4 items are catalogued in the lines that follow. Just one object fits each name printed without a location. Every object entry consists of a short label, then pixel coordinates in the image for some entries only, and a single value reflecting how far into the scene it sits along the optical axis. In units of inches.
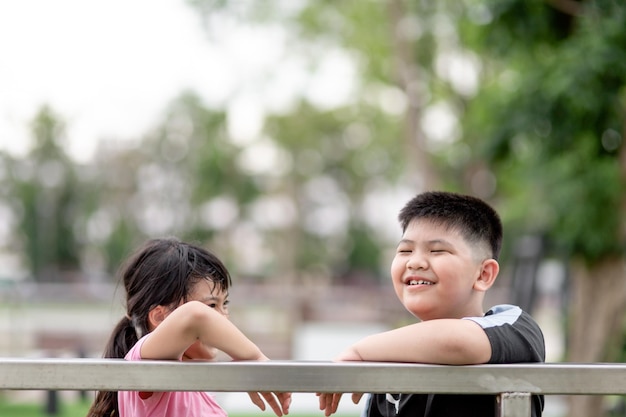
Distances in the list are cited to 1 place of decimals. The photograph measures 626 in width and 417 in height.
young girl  124.2
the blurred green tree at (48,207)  1883.0
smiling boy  122.5
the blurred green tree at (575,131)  386.9
